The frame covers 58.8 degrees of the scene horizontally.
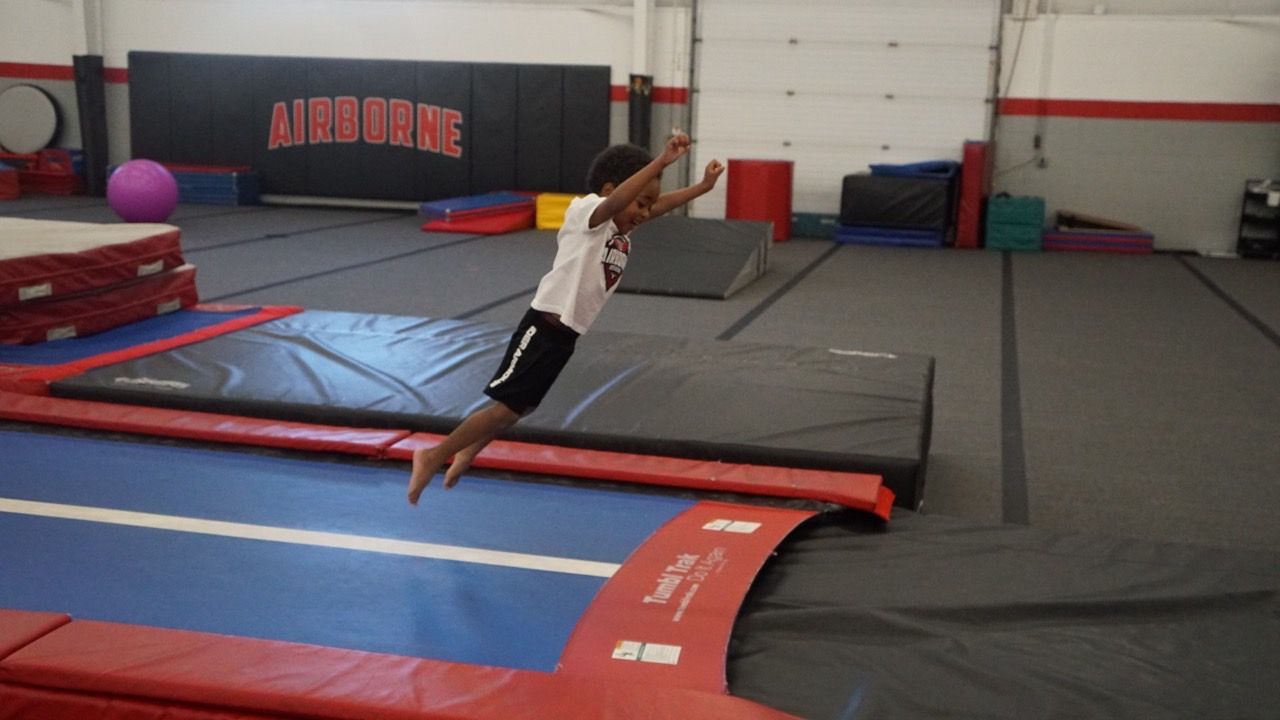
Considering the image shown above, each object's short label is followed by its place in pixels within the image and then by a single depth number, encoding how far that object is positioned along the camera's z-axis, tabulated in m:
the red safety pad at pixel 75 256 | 5.17
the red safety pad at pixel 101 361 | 4.43
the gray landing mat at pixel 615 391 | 3.83
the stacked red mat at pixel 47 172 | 14.45
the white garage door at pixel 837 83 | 12.06
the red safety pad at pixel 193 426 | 3.91
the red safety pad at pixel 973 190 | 11.49
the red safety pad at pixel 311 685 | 2.12
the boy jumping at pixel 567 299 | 3.12
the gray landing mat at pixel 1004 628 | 2.32
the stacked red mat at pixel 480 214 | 11.91
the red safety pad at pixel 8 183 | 13.70
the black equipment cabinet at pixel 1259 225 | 11.30
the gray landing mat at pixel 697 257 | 8.39
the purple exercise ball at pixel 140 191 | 10.29
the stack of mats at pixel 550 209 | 12.68
